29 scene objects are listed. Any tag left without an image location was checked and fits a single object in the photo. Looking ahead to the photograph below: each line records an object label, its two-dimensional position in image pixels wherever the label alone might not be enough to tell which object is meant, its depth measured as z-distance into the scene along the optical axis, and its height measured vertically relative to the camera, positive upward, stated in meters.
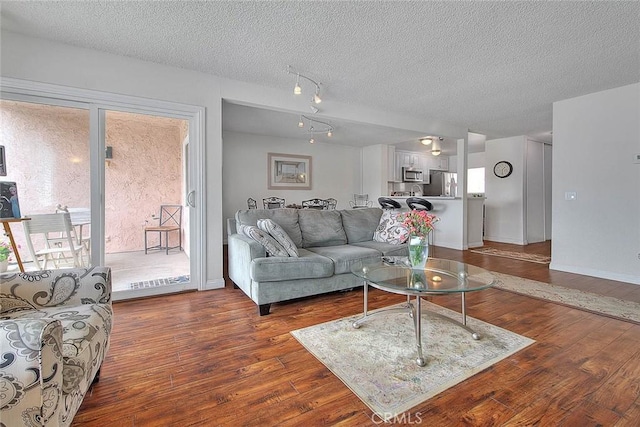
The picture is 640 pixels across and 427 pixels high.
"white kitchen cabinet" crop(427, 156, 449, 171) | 9.13 +1.51
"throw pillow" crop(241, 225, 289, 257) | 2.72 -0.30
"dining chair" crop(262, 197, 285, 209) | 6.38 +0.18
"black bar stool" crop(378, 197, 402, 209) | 6.32 +0.15
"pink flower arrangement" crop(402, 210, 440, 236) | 2.29 -0.11
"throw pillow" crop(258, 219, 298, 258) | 2.80 -0.25
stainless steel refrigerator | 7.33 +0.71
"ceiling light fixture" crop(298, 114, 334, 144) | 5.55 +1.71
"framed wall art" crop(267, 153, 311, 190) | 6.88 +0.94
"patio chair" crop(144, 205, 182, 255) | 3.27 -0.15
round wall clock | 6.62 +0.94
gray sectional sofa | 2.62 -0.46
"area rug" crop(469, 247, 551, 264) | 4.79 -0.82
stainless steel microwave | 8.45 +1.04
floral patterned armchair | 0.89 -0.50
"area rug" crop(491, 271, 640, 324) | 2.61 -0.91
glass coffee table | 1.87 -0.51
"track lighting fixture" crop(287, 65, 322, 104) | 3.05 +1.55
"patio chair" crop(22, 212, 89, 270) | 2.63 -0.28
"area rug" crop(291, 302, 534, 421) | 1.56 -0.95
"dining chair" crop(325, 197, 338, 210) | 6.94 +0.17
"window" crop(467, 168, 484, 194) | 8.64 +0.88
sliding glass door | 2.67 +0.33
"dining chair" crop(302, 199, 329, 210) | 6.48 +0.14
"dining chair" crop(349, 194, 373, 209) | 7.93 +0.25
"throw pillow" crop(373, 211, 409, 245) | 3.67 -0.25
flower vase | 2.29 -0.33
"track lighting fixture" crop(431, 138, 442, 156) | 7.22 +1.56
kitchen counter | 5.70 -0.23
